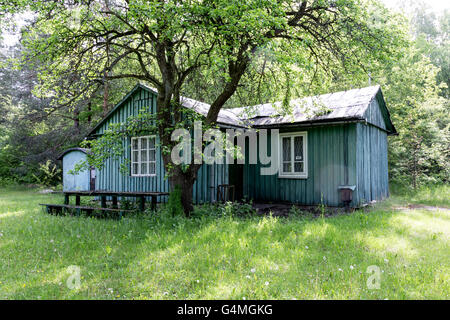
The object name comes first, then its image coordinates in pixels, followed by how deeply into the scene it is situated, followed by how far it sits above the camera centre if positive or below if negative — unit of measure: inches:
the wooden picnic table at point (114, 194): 321.1 -26.2
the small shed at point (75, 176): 573.9 -8.6
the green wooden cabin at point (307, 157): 390.0 +18.7
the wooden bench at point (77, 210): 313.0 -44.2
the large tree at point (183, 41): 226.5 +119.3
